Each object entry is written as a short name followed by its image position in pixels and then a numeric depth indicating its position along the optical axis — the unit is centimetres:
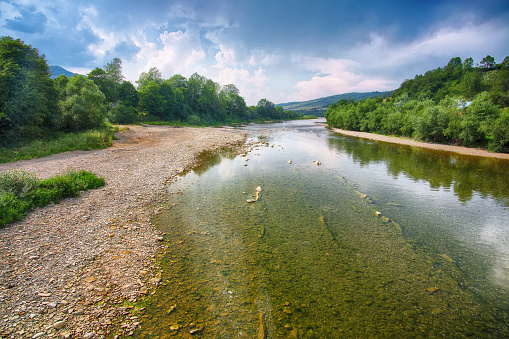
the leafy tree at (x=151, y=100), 7019
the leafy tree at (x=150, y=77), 8830
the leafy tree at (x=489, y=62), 10531
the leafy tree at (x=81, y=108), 2758
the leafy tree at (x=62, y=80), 4309
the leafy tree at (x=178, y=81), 10125
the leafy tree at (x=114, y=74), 6562
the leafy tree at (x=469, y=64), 10300
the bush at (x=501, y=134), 2697
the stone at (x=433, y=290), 638
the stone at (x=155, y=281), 631
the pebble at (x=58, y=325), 453
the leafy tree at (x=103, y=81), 6172
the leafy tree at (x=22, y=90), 1933
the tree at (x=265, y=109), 17862
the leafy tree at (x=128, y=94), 6836
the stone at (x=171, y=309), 540
